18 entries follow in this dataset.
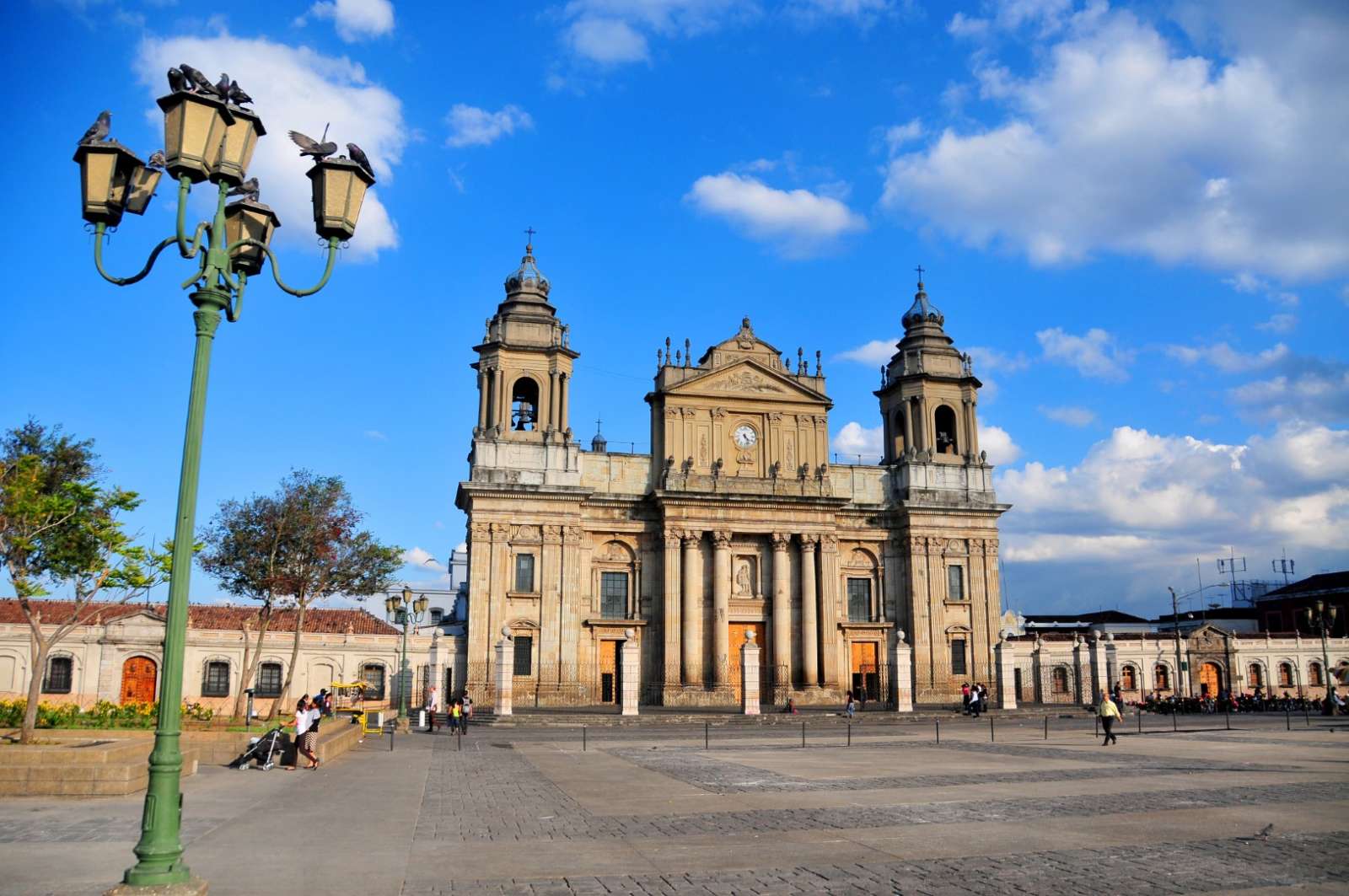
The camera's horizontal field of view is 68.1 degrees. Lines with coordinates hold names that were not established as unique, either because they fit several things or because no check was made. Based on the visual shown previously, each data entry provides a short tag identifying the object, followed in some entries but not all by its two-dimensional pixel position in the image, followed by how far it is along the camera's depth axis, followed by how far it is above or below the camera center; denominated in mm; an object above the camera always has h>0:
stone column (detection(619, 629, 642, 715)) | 39125 -1395
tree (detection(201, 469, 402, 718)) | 35625 +3171
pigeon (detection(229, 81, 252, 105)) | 8766 +4693
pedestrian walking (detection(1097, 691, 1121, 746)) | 26141 -2006
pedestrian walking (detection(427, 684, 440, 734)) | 35438 -2543
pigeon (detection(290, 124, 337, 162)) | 9383 +4520
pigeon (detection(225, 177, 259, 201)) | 9430 +4203
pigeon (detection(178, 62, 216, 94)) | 8438 +4652
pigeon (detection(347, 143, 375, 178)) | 9320 +4435
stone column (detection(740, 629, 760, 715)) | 39875 -1564
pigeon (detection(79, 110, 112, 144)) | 8906 +4456
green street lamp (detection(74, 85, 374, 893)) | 7449 +3639
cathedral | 44844 +4610
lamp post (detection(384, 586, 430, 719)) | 34912 +879
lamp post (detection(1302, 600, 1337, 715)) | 43188 +998
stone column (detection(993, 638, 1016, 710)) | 46062 -1610
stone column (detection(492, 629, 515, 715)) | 38469 -1448
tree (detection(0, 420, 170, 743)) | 20422 +2039
